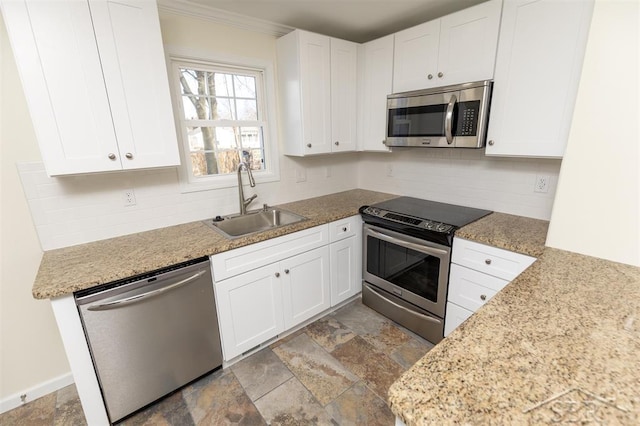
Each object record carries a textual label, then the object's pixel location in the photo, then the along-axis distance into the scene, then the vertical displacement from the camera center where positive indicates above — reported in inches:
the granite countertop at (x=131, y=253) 54.0 -23.3
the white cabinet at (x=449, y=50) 71.7 +23.5
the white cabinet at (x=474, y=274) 67.0 -32.8
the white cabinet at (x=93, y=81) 53.6 +13.1
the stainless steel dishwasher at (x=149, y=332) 56.8 -38.9
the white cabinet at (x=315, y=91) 90.0 +16.0
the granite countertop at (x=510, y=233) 63.7 -22.8
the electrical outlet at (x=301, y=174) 109.0 -12.0
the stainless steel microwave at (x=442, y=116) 74.2 +6.0
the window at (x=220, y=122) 84.6 +6.5
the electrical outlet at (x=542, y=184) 78.1 -12.7
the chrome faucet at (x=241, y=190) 90.8 -13.6
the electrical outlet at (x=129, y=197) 75.7 -13.0
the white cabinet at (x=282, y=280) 73.0 -38.6
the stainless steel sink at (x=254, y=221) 88.1 -24.1
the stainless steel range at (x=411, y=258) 79.0 -34.6
